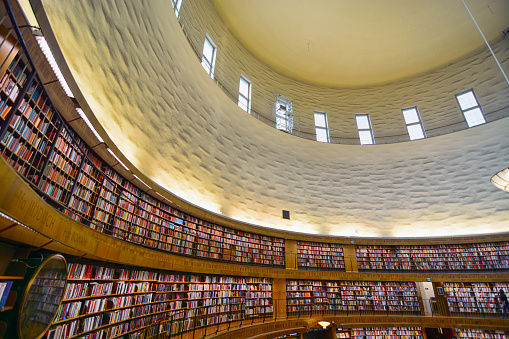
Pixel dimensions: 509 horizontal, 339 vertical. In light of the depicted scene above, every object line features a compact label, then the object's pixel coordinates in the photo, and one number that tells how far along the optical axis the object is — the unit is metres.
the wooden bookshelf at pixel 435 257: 8.62
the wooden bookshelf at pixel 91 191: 2.19
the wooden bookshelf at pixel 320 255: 8.98
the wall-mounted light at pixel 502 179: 5.34
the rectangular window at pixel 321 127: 12.34
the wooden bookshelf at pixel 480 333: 7.69
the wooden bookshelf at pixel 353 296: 8.24
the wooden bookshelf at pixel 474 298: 8.07
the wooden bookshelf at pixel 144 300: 3.06
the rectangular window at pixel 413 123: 11.89
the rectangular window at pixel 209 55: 8.62
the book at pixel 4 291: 1.84
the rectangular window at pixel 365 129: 12.40
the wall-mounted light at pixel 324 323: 7.23
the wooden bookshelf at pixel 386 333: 8.30
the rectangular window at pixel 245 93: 10.40
